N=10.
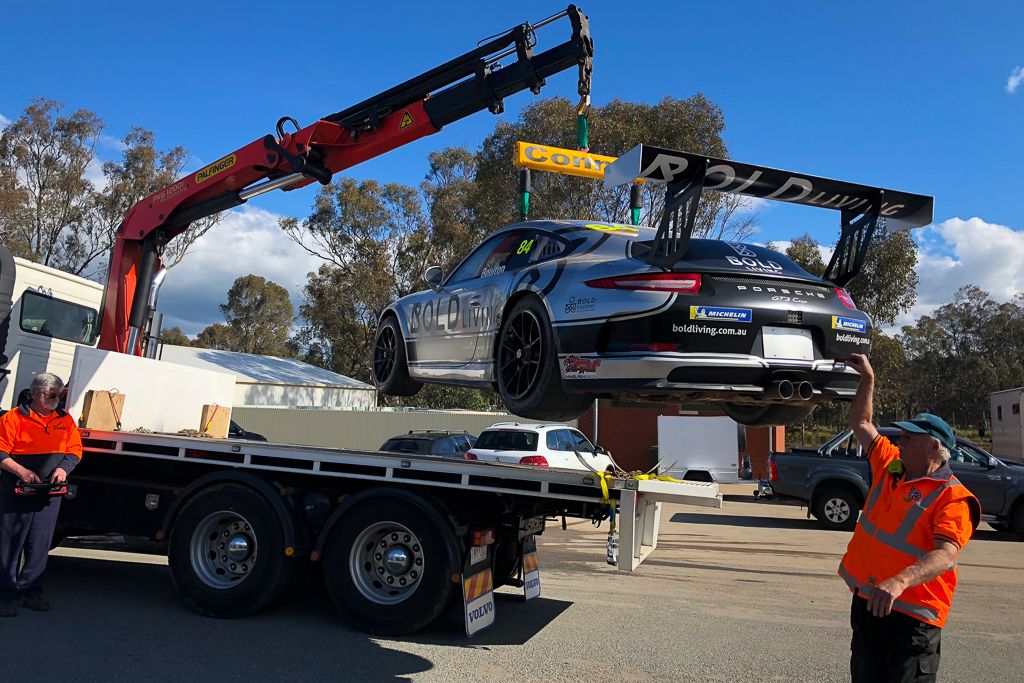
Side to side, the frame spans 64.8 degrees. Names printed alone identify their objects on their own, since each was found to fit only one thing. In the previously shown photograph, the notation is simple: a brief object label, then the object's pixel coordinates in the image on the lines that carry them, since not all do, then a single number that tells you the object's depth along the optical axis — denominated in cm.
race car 408
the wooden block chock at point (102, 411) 635
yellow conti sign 933
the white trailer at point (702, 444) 1592
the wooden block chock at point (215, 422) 752
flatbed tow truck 527
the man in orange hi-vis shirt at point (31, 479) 564
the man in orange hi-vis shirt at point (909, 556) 288
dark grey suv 1157
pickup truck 1155
